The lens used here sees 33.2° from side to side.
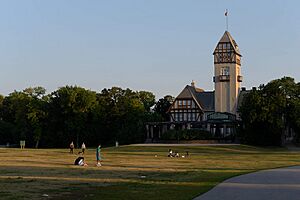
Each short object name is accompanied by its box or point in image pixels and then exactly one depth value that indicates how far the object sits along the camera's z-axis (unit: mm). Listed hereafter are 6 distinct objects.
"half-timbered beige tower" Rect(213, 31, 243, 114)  107750
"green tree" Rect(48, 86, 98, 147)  106500
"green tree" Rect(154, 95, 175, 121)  134250
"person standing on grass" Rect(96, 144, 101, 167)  38888
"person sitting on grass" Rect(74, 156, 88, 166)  37375
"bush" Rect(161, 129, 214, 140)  94500
